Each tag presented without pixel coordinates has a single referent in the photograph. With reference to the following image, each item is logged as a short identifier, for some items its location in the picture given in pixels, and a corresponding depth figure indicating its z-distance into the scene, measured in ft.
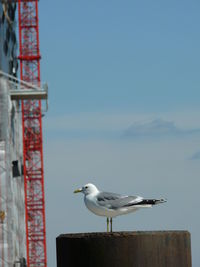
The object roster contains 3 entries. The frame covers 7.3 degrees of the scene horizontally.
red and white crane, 479.04
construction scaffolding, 366.42
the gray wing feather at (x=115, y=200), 46.98
